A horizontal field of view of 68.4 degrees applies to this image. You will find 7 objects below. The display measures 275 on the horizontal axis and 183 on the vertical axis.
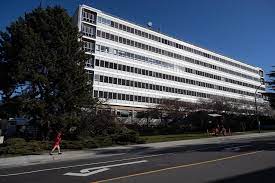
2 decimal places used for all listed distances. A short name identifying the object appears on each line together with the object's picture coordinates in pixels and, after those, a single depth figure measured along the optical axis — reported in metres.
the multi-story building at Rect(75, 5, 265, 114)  39.05
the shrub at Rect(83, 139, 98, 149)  16.47
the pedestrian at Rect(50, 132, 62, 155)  13.55
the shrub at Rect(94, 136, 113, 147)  17.09
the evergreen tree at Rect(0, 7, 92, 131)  17.33
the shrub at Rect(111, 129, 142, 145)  18.91
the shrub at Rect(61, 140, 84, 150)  16.01
